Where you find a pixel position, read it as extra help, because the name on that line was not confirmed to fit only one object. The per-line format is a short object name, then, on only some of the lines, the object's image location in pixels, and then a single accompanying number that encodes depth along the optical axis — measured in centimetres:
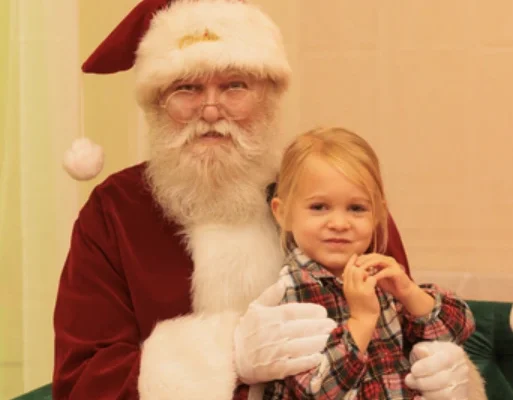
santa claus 188
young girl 180
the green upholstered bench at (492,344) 215
